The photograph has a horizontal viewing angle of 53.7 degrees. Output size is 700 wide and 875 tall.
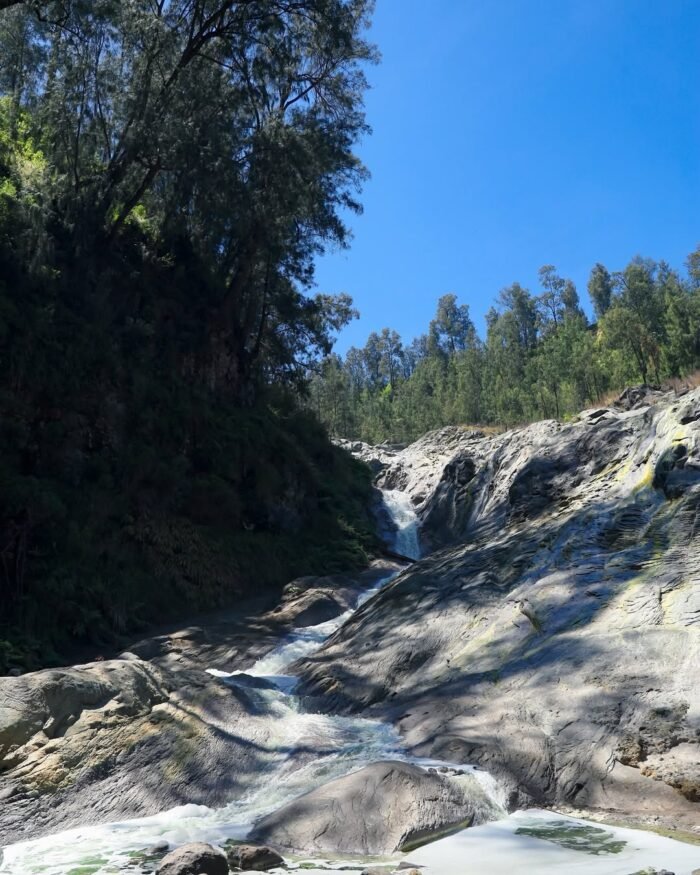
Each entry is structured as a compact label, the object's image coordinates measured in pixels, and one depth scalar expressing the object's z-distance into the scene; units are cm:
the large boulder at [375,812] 561
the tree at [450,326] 10756
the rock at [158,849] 568
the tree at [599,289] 10331
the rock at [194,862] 473
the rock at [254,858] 516
